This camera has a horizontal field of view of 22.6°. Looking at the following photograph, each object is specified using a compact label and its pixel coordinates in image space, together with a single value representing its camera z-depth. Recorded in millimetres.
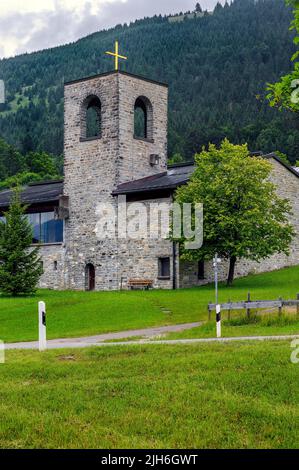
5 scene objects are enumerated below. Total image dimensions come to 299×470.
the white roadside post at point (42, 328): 15728
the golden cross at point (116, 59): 46603
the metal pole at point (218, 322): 19142
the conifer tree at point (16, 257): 36969
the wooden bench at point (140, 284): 41969
